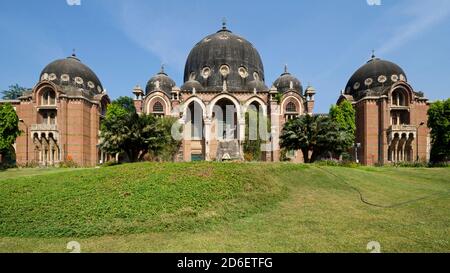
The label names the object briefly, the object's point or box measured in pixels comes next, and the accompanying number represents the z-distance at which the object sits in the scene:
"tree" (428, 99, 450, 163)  30.08
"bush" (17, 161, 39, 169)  31.11
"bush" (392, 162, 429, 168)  29.10
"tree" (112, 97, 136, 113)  69.24
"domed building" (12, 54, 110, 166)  35.47
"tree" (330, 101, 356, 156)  36.97
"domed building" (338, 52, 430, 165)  36.91
